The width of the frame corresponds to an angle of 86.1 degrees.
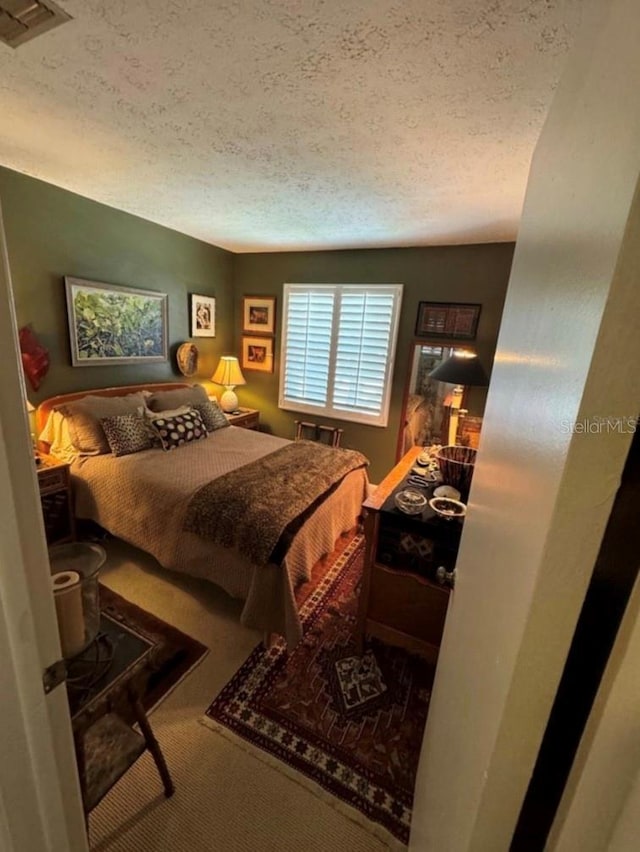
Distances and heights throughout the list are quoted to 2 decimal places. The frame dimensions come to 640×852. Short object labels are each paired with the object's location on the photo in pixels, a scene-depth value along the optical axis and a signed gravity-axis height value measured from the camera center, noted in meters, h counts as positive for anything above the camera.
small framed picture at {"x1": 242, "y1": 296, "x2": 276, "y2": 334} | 4.01 +0.24
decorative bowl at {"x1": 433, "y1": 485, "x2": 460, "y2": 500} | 1.70 -0.69
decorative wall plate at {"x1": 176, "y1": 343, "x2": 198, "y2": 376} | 3.57 -0.30
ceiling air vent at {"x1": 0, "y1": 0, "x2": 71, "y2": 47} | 0.96 +0.85
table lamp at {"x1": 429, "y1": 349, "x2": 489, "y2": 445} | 2.48 -0.16
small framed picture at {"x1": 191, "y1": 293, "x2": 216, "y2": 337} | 3.68 +0.16
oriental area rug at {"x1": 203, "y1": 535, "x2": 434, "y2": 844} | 1.27 -1.58
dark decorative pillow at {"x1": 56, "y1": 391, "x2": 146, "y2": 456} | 2.49 -0.71
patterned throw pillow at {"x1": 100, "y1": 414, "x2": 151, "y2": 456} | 2.52 -0.79
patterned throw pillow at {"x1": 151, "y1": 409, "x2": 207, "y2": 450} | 2.71 -0.80
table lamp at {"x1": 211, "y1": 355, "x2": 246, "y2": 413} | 3.91 -0.51
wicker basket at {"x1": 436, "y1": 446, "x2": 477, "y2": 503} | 1.72 -0.61
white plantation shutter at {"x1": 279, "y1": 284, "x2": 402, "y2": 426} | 3.48 -0.08
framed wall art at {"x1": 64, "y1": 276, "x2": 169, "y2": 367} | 2.68 +0.01
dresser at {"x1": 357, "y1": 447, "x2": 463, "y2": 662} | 1.53 -1.05
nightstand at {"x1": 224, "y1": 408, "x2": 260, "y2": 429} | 3.80 -0.93
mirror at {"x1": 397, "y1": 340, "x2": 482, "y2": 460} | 3.29 -0.52
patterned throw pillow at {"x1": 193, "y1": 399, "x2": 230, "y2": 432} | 3.21 -0.78
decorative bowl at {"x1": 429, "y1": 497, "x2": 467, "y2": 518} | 1.52 -0.70
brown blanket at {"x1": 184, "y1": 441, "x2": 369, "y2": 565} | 1.76 -0.93
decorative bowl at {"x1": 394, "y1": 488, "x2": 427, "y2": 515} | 1.58 -0.72
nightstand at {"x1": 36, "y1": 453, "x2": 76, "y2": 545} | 2.24 -1.16
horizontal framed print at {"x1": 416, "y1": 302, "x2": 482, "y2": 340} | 3.10 +0.26
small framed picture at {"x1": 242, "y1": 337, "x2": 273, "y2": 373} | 4.14 -0.22
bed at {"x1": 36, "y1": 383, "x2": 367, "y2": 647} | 1.71 -1.11
